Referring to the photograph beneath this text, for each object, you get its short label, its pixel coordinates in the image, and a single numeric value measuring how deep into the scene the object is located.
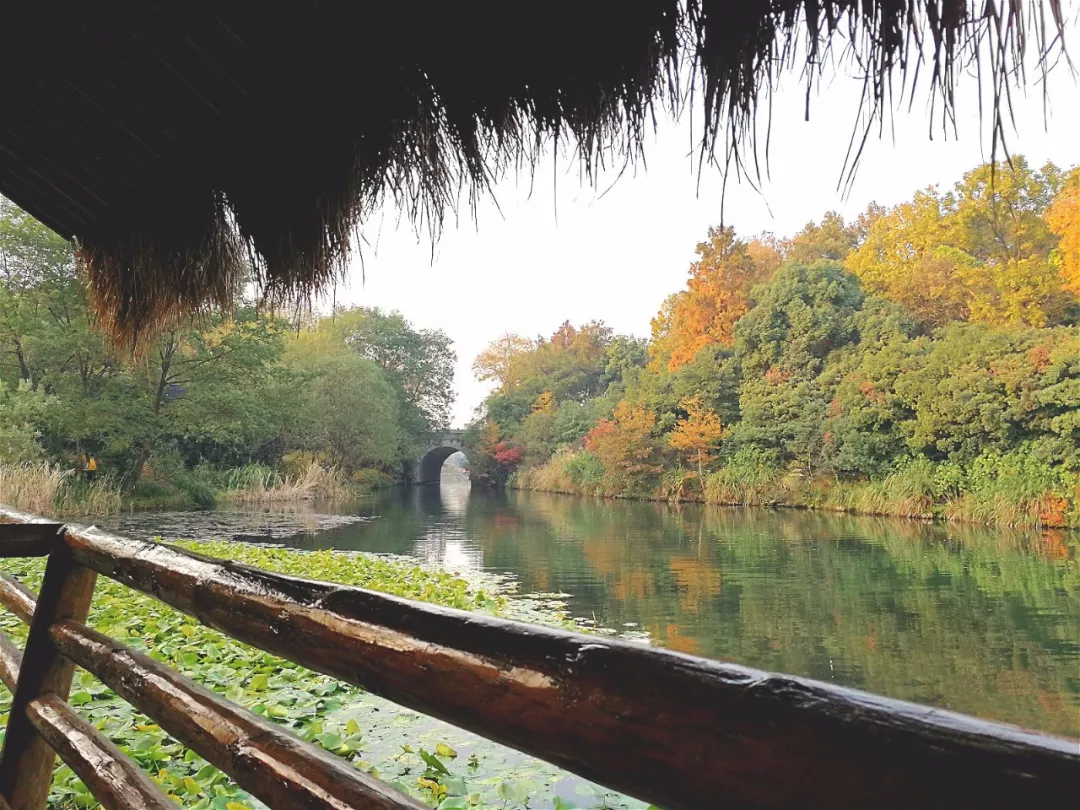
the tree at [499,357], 41.91
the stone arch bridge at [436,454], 38.28
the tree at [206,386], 14.58
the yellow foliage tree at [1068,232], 15.45
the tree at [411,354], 36.94
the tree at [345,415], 24.83
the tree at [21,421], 11.88
